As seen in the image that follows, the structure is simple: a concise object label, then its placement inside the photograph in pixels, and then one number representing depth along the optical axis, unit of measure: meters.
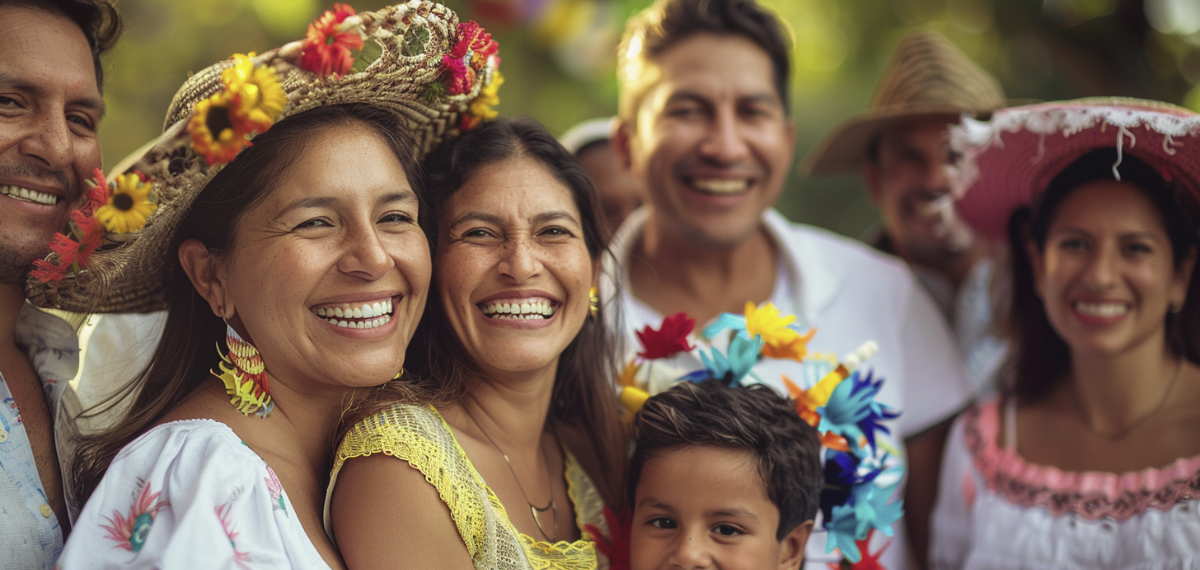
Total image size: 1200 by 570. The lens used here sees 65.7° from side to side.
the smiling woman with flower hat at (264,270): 1.95
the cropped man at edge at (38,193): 2.22
